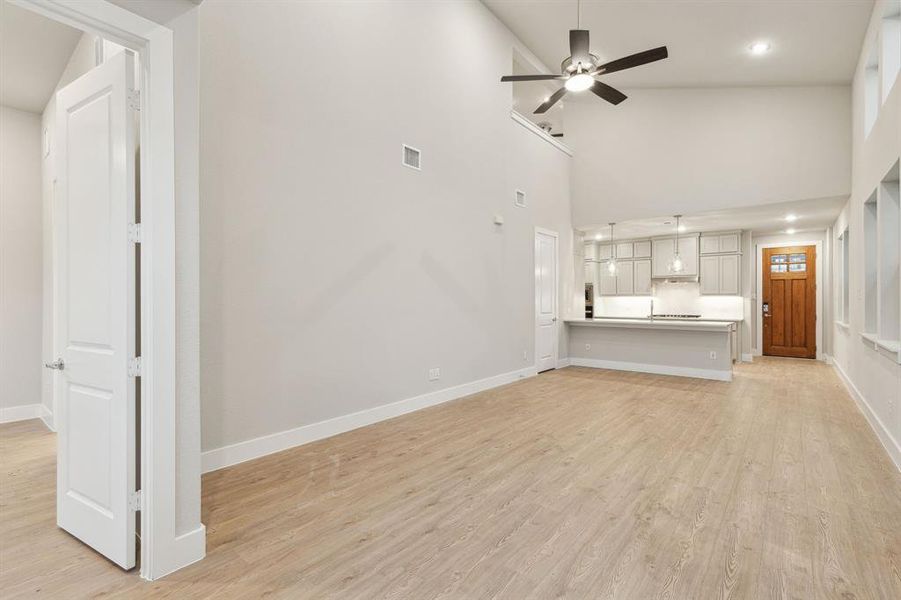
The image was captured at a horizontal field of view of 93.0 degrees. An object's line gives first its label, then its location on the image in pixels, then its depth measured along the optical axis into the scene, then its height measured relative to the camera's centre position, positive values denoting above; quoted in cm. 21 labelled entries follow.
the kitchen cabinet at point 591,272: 1041 +65
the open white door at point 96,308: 195 -5
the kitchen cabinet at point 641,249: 970 +116
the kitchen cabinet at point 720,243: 882 +120
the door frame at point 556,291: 702 +13
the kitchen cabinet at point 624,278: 995 +50
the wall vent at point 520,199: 661 +156
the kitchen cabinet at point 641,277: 971 +51
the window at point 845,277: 661 +36
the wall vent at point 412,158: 469 +157
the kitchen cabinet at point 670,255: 922 +98
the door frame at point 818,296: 895 +8
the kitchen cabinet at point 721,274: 882 +53
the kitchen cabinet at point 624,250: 998 +117
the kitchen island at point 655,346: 671 -80
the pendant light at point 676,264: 812 +72
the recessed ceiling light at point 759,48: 539 +322
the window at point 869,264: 453 +39
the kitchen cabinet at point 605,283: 1019 +39
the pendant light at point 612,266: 837 +66
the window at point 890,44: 381 +233
